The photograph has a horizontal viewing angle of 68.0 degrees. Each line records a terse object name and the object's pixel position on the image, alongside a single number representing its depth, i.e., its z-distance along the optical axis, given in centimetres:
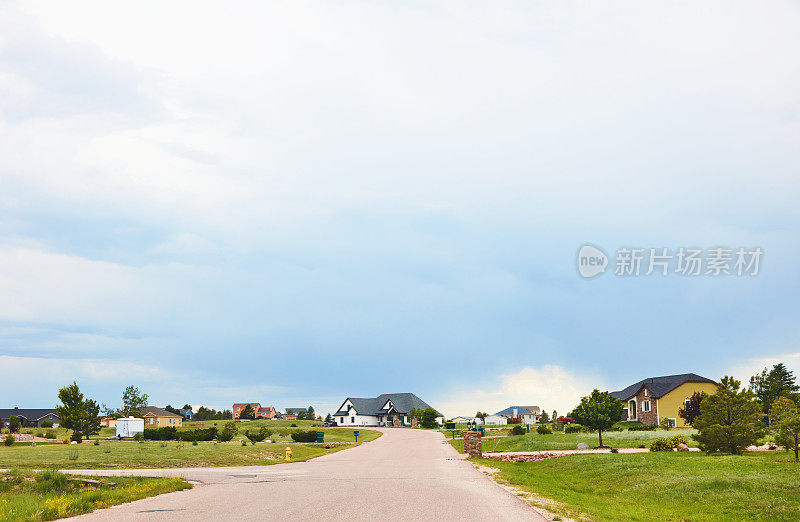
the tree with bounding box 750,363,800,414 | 8235
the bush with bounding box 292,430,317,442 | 5575
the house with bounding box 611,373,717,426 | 7619
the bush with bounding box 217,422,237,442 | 5285
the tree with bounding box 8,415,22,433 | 7938
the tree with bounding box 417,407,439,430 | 10488
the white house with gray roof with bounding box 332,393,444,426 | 12825
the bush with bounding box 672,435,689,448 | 3594
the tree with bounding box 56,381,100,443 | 6387
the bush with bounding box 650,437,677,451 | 3553
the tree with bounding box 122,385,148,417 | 11150
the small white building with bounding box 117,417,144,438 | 6550
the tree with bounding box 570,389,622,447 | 4237
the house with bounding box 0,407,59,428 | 13462
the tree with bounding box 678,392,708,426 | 6228
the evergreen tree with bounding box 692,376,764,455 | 3053
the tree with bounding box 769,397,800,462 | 2567
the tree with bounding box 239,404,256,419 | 15050
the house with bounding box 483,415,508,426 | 12881
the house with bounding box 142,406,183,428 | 12425
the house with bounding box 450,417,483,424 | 13015
